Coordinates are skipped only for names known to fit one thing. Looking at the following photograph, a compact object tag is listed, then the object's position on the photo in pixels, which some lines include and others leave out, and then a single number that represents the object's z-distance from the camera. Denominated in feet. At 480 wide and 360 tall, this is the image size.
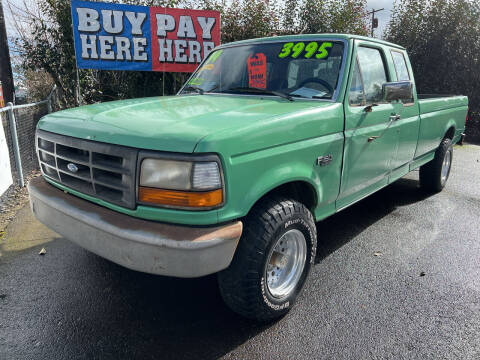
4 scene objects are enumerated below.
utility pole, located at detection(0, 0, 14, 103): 25.53
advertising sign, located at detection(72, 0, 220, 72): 22.89
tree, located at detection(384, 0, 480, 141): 36.65
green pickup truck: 6.72
